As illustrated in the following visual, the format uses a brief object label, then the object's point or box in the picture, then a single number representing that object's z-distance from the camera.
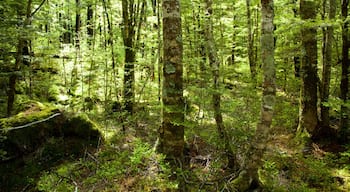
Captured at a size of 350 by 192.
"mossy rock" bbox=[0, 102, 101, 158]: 6.94
